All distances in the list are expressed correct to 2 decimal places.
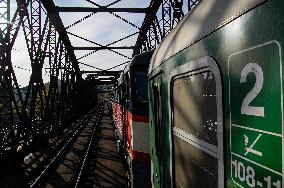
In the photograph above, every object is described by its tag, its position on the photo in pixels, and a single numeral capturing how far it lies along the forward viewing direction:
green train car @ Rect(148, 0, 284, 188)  1.70
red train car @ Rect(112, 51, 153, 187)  8.03
